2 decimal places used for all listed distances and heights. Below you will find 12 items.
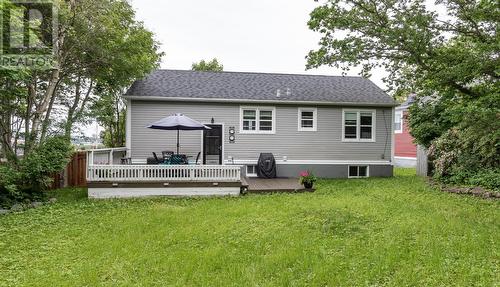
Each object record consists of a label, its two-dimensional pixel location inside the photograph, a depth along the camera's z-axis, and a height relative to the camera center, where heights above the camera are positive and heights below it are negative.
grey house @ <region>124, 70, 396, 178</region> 11.92 +0.81
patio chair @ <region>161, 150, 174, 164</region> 9.81 -0.43
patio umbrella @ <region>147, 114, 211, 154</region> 8.86 +0.52
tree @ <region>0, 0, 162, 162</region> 8.75 +2.43
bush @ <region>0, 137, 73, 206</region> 7.42 -0.75
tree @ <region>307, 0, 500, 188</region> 5.79 +2.38
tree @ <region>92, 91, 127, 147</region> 12.41 +1.19
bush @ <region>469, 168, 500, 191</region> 8.93 -0.96
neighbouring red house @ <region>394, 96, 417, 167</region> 19.41 +0.03
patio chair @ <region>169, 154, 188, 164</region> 9.69 -0.53
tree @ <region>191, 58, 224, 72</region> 27.21 +6.73
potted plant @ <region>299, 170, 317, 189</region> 9.67 -1.10
